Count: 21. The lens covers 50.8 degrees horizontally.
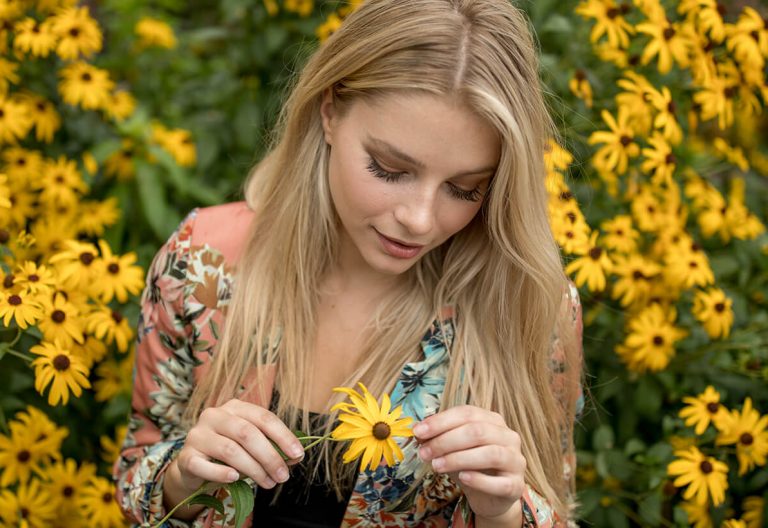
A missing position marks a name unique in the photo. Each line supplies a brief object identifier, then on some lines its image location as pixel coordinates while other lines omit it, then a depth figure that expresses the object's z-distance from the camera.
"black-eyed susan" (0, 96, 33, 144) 1.85
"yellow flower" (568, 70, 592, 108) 1.87
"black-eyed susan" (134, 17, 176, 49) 2.50
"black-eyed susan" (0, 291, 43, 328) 1.30
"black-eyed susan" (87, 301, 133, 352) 1.55
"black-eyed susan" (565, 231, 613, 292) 1.72
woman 1.10
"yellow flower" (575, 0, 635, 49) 1.89
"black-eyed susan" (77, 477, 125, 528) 1.67
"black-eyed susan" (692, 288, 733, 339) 1.80
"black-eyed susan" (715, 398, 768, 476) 1.65
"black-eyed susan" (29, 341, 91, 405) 1.36
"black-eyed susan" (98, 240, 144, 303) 1.61
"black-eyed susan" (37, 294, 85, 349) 1.42
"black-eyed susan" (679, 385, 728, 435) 1.65
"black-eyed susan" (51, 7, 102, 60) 1.94
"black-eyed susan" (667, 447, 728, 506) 1.58
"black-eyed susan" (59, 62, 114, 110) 2.00
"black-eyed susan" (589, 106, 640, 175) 1.83
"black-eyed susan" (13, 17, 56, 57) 1.89
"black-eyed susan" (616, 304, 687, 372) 1.79
